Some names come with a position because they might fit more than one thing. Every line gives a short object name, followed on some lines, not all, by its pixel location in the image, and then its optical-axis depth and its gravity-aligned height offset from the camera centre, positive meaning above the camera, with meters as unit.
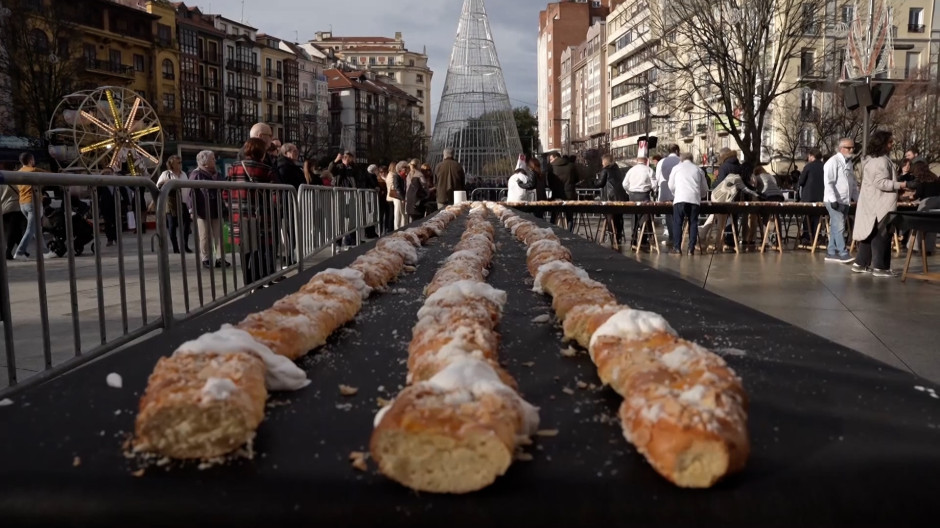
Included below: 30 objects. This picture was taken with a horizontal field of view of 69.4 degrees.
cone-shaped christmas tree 30.89 +4.26
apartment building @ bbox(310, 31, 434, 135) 131.25 +26.48
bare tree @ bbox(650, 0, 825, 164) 21.12 +4.95
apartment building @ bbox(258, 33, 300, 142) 80.56 +13.46
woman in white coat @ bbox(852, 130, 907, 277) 9.02 -0.12
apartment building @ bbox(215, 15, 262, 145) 71.50 +13.47
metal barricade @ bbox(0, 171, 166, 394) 3.26 -0.72
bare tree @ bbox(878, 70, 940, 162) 36.41 +4.06
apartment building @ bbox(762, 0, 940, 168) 29.30 +5.62
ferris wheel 18.23 +1.72
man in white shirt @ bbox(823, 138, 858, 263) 10.85 +0.08
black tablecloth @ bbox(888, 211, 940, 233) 8.11 -0.37
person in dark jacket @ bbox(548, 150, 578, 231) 16.58 +0.35
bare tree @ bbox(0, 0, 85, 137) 34.47 +7.45
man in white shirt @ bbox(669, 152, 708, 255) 12.03 +0.01
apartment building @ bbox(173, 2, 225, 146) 65.94 +12.43
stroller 10.49 -0.48
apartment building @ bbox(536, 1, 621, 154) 107.56 +25.22
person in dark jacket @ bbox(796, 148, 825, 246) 13.83 +0.21
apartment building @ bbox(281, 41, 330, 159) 78.94 +12.84
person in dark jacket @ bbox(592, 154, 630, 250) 14.88 +0.23
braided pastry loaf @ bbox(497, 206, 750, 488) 0.98 -0.34
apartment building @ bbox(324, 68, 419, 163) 98.44 +13.20
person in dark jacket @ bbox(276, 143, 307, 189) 8.91 +0.34
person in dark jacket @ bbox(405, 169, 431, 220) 15.95 +0.04
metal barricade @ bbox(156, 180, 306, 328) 4.65 -0.28
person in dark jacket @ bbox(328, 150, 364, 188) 14.90 +0.58
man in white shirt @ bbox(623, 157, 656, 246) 14.78 +0.23
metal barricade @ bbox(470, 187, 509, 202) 25.51 +0.03
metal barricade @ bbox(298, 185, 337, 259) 8.10 -0.27
